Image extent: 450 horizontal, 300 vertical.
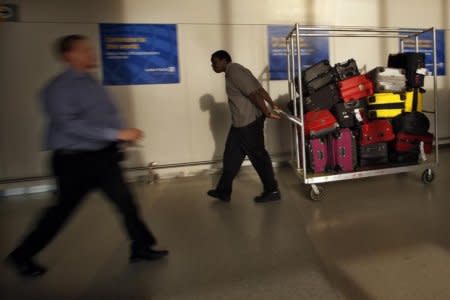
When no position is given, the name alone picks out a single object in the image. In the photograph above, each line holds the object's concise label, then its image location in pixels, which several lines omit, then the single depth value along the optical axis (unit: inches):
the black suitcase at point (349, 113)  139.5
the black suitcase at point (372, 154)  144.9
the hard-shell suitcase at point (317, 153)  138.7
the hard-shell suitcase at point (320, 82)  139.5
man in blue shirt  73.9
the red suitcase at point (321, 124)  136.6
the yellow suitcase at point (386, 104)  143.0
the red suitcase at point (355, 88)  139.3
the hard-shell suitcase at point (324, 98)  139.4
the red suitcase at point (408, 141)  145.8
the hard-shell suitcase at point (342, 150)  139.3
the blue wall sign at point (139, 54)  177.0
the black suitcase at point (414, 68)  147.4
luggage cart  133.4
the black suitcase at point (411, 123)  145.3
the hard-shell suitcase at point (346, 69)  141.3
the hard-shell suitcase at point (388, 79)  145.7
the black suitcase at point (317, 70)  139.3
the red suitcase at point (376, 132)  142.7
